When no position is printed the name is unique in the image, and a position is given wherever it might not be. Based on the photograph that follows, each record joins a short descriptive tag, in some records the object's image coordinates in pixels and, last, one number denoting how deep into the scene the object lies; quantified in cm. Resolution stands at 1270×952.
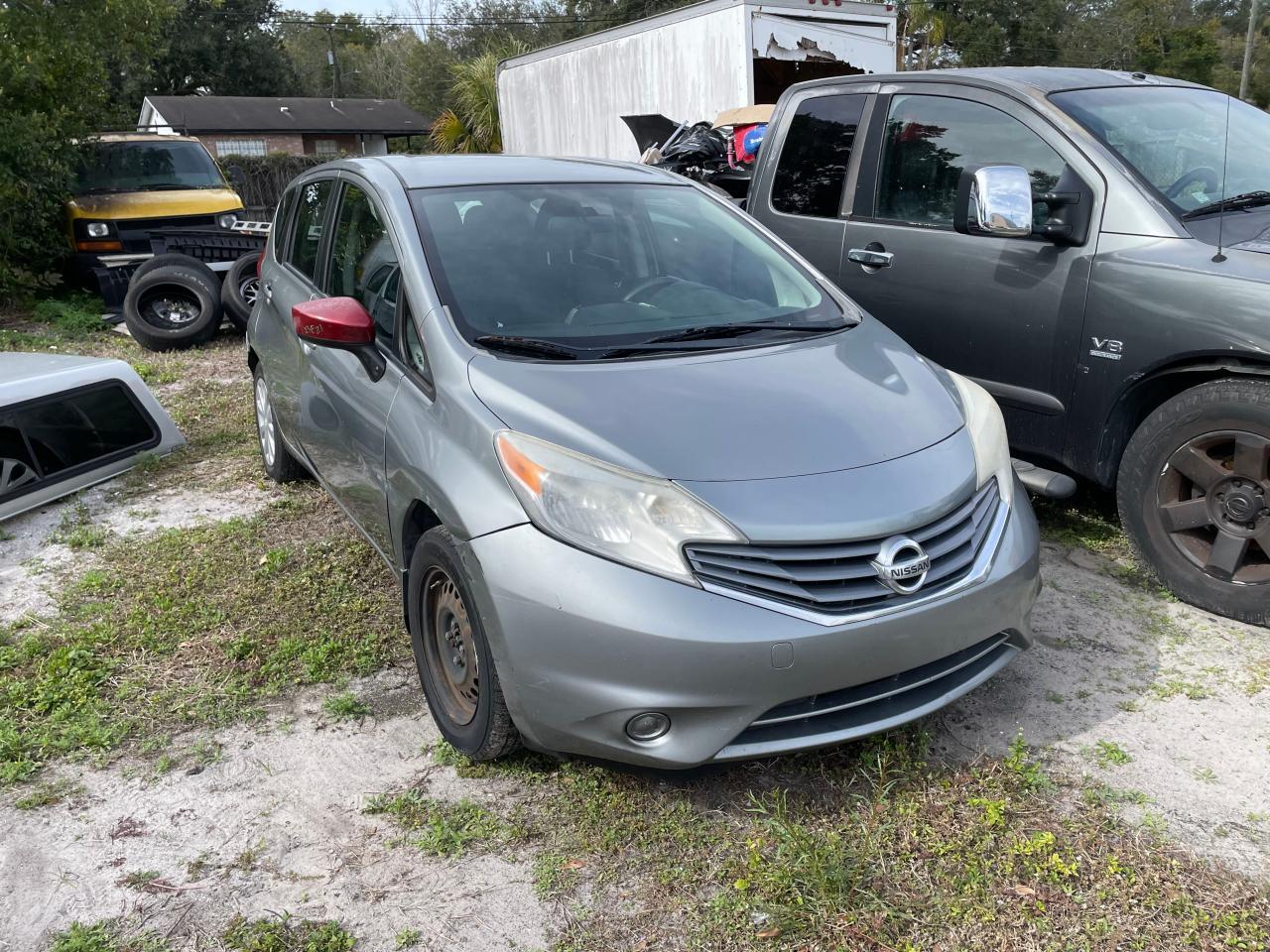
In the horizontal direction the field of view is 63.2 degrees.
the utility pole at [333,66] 5388
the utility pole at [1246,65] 3033
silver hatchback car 249
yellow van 1069
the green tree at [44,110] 1062
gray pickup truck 357
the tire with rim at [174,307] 898
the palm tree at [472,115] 2478
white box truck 1166
